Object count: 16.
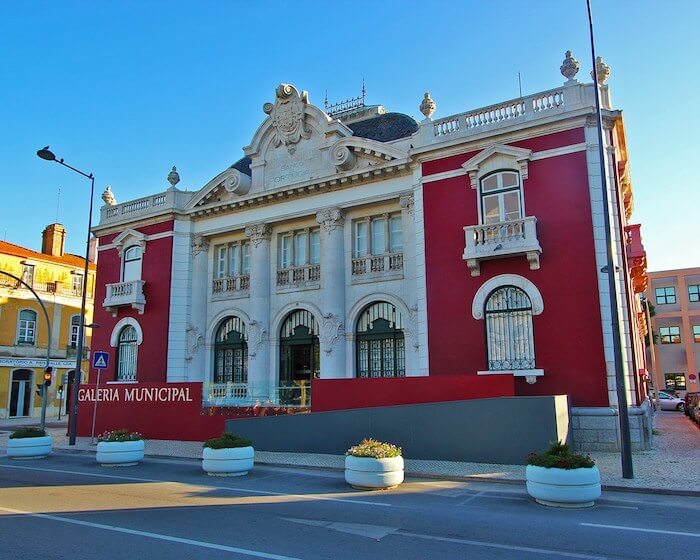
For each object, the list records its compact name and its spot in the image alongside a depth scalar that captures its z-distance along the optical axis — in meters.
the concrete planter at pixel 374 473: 11.43
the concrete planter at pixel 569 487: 9.73
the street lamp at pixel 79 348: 20.67
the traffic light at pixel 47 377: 23.94
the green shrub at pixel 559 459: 9.93
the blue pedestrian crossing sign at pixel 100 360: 20.02
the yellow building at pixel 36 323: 39.81
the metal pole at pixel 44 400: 23.36
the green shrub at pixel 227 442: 13.48
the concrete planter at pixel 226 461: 13.25
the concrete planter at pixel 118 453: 15.34
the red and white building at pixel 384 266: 17.44
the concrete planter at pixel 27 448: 17.61
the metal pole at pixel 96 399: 21.39
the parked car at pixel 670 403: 42.14
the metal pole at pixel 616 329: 11.84
